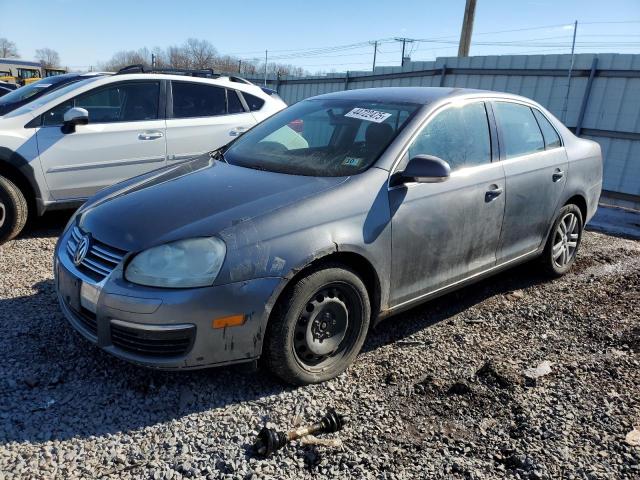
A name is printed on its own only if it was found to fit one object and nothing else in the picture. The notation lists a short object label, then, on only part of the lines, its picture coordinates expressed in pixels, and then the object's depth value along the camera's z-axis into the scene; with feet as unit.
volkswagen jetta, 8.44
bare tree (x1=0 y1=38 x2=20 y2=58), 332.90
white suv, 16.52
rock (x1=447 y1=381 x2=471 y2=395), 9.84
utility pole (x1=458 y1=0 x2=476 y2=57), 42.63
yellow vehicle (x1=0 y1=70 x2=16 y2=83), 85.34
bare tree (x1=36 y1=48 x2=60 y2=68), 329.15
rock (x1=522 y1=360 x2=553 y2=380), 10.61
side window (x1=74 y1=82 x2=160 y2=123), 18.04
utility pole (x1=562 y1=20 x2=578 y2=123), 31.88
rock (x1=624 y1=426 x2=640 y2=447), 8.63
